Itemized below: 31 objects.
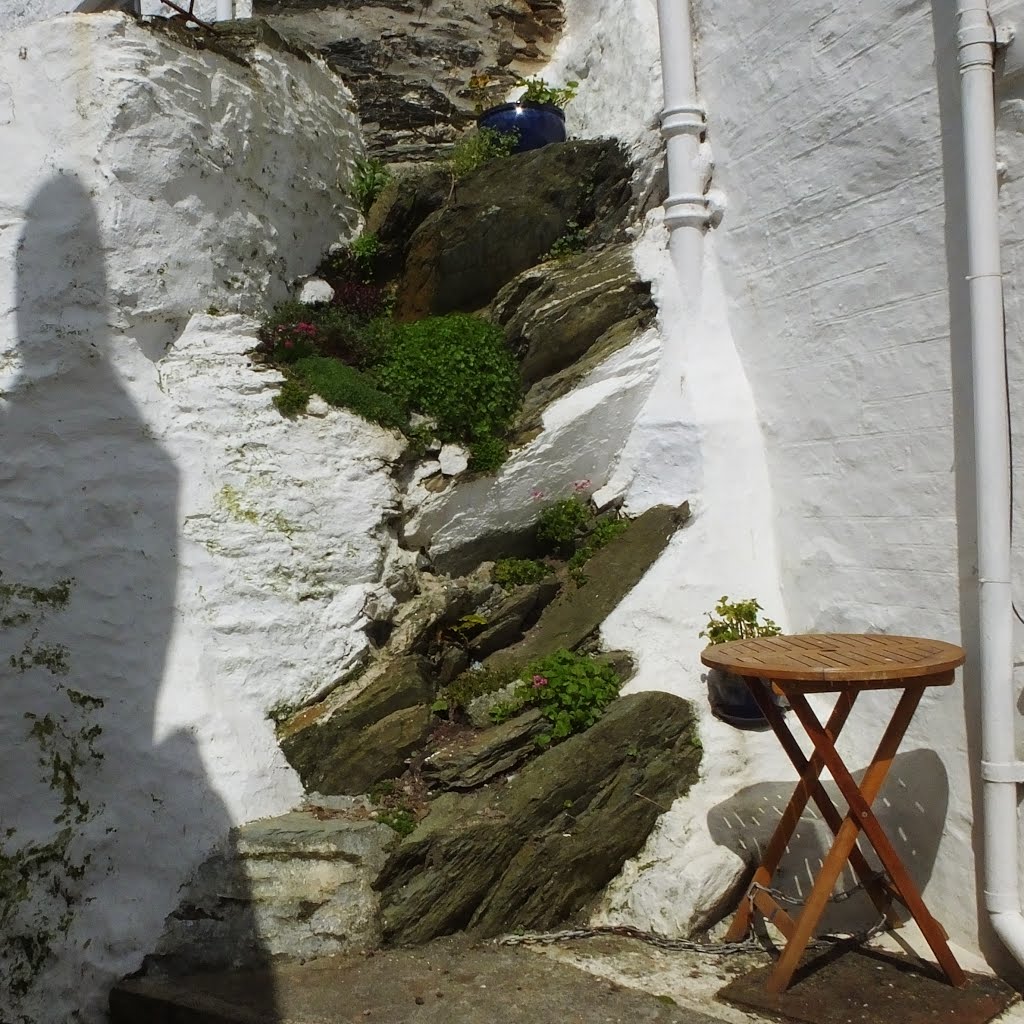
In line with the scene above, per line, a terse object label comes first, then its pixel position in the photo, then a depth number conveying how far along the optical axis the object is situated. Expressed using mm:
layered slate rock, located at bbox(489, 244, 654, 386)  6590
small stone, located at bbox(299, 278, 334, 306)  6859
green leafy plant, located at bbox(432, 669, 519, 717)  5277
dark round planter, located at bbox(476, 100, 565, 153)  7930
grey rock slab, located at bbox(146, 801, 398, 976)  4059
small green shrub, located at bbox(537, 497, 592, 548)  6312
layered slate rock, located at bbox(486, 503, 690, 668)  5699
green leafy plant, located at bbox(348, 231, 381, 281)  7301
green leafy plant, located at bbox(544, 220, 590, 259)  7141
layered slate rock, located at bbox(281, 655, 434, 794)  4801
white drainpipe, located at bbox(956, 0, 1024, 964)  4051
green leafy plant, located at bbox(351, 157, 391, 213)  7652
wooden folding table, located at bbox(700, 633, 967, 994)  3645
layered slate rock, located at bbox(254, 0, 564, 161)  8531
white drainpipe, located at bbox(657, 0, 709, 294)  6402
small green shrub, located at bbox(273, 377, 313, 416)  5754
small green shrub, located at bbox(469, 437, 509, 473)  6105
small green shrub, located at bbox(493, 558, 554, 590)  6139
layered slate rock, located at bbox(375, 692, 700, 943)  4277
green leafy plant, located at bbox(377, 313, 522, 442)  6199
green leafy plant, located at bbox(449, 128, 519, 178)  7629
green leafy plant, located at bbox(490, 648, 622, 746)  5012
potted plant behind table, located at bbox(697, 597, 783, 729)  4742
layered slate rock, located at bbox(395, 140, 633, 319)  7102
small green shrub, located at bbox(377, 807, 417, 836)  4441
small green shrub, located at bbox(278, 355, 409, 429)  5938
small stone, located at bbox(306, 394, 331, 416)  5836
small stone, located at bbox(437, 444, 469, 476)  6059
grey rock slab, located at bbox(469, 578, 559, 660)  5707
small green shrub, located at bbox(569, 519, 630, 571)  6180
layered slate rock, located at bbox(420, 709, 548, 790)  4754
